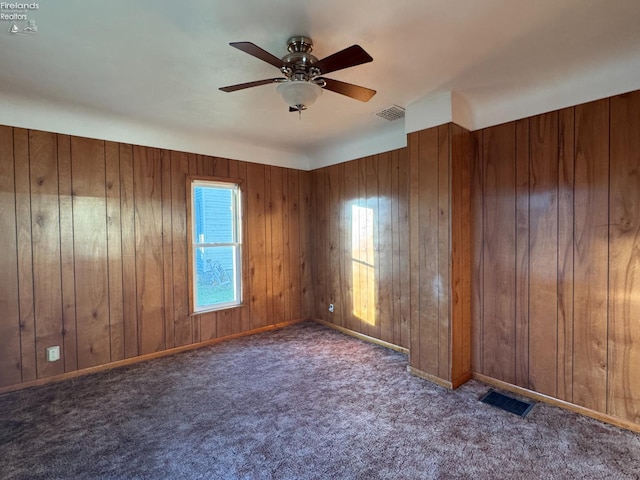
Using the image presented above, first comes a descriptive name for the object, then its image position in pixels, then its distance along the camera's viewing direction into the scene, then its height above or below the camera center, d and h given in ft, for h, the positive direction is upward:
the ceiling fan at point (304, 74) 5.50 +3.03
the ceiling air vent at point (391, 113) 9.51 +3.86
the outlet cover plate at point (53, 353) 9.24 -3.48
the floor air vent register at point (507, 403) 7.50 -4.37
